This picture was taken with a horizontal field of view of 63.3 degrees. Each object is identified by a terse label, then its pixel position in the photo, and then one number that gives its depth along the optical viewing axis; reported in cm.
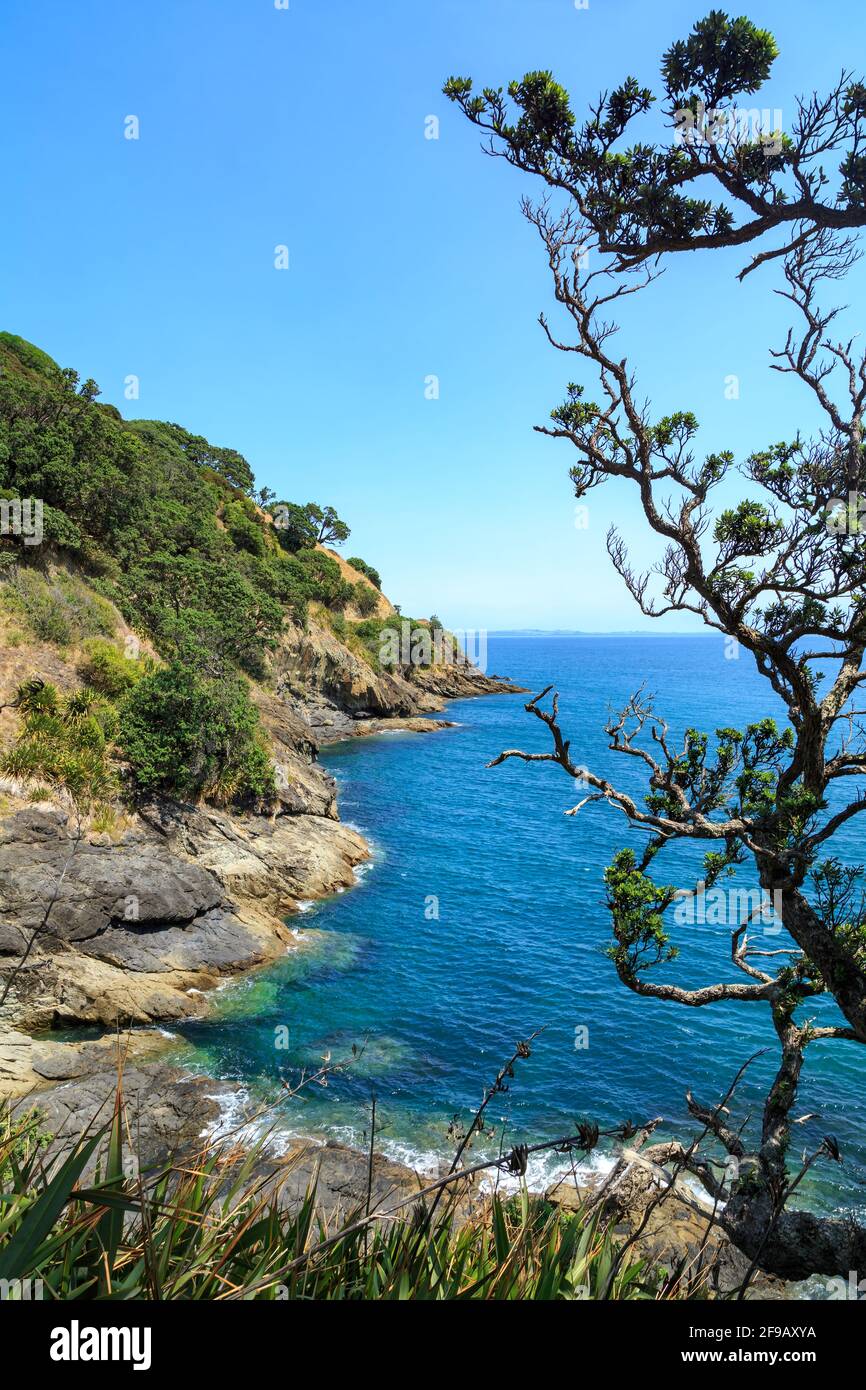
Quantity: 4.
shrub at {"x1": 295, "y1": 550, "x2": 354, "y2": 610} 6936
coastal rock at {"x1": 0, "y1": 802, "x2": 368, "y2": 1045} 1941
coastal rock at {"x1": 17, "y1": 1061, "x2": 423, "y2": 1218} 1370
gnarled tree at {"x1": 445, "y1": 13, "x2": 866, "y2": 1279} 873
